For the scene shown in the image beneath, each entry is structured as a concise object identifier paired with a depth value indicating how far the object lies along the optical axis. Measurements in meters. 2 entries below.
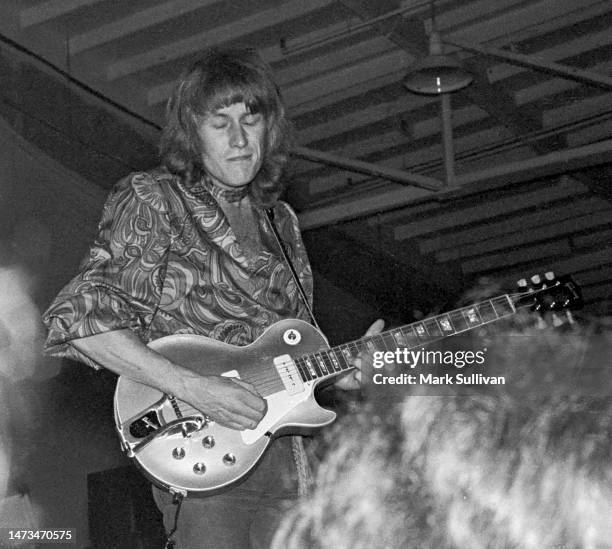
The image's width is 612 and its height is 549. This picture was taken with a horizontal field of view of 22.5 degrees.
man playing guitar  2.91
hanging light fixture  5.87
